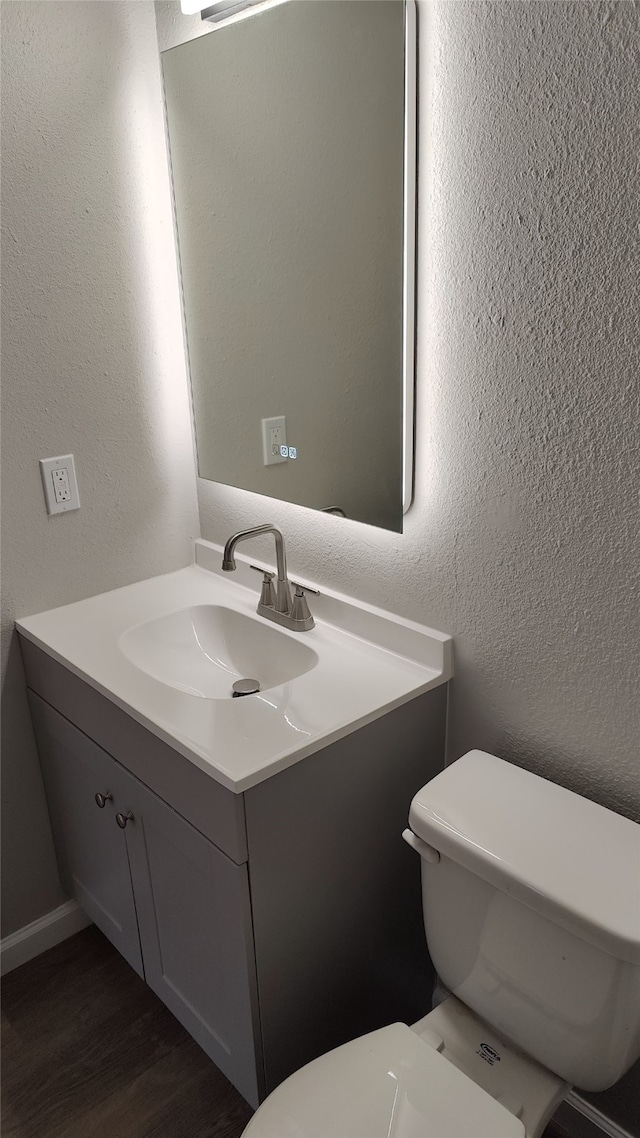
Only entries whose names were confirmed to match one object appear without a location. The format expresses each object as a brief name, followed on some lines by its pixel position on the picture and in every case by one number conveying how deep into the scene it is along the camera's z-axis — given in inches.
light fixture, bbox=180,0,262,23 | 56.7
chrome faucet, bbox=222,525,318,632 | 63.4
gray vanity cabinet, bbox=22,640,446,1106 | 50.6
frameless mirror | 50.5
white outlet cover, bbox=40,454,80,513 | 66.1
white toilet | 41.8
